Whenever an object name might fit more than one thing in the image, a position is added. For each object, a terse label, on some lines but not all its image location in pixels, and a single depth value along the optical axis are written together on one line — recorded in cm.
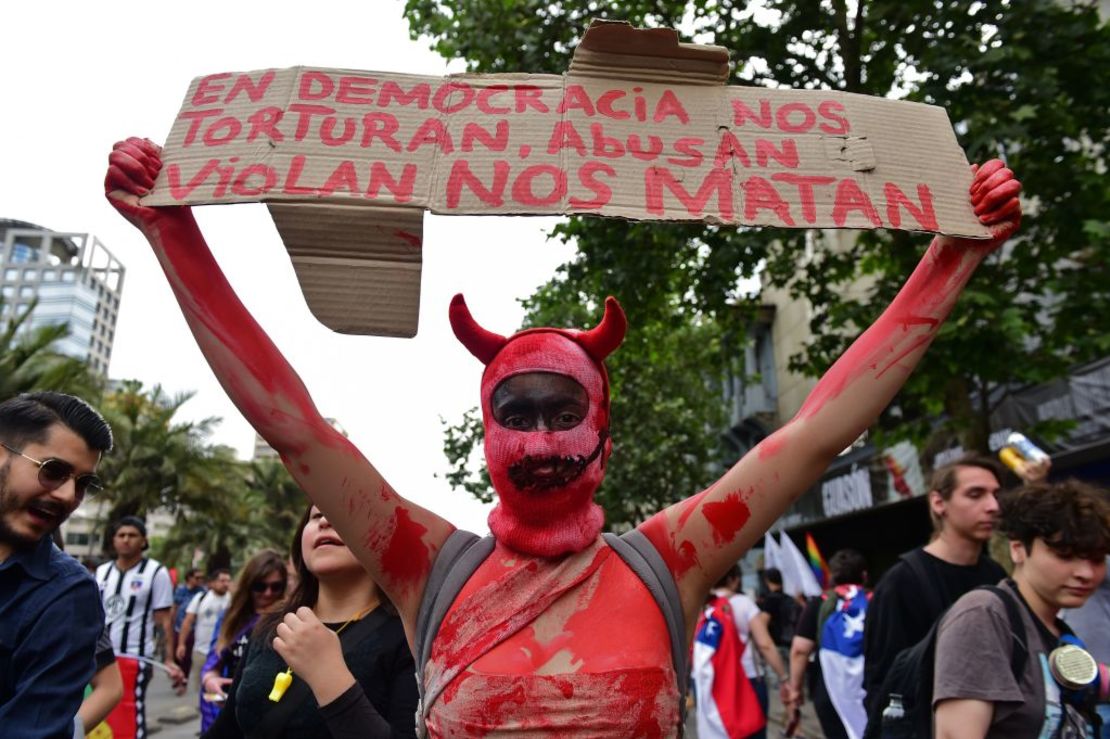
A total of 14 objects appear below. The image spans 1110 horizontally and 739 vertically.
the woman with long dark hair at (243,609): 448
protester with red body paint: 169
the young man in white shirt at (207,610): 881
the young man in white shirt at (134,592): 581
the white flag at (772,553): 1007
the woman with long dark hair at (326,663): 205
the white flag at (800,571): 747
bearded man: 199
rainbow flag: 950
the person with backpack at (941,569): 341
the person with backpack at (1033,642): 225
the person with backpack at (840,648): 529
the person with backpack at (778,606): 1159
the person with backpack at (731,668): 605
